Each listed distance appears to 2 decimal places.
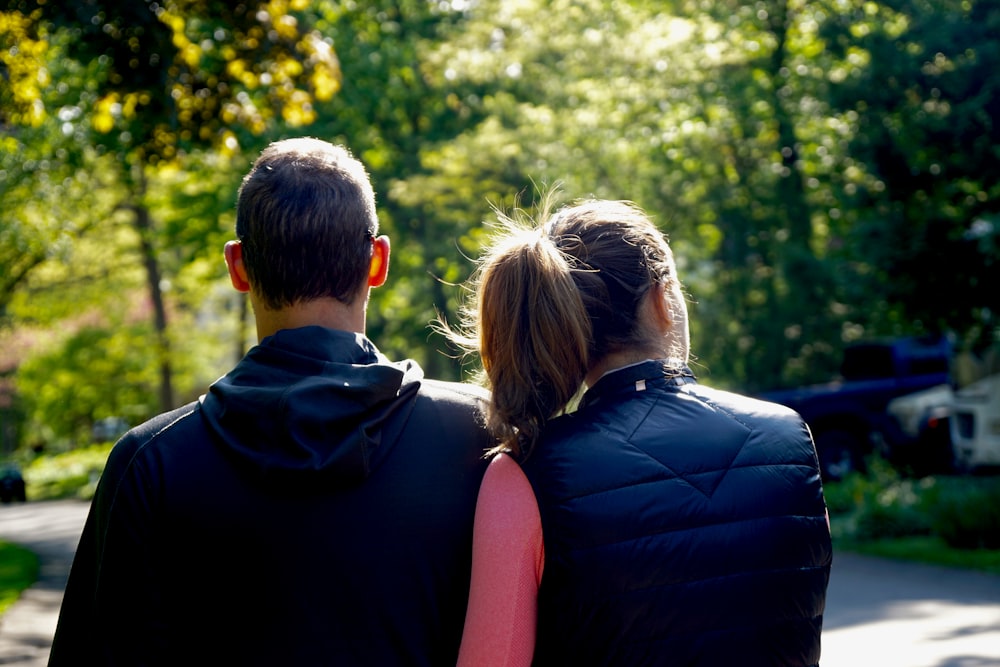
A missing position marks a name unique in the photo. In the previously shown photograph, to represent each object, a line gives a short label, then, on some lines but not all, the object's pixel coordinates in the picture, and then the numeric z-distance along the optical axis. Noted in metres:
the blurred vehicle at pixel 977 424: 13.42
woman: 1.99
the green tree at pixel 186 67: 6.38
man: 2.05
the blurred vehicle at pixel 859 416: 15.95
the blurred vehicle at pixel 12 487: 39.19
